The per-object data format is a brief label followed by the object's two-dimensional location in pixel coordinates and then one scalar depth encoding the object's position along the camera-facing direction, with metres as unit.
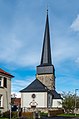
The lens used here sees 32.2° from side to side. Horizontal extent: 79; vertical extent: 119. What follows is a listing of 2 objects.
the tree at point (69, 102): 36.53
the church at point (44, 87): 42.92
